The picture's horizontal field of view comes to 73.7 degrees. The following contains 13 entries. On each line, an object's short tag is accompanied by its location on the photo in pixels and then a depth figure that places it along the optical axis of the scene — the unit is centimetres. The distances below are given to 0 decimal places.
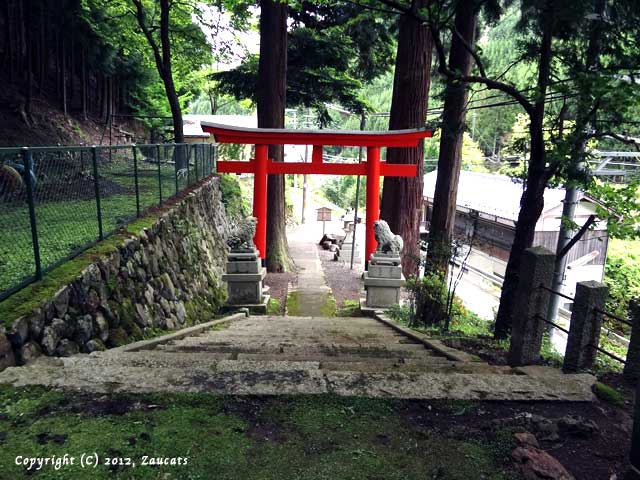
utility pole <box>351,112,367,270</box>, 1628
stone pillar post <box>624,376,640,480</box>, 202
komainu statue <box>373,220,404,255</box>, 842
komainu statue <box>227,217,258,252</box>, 871
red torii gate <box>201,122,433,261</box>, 931
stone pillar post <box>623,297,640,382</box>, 330
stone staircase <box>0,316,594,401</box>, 298
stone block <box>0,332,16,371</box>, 328
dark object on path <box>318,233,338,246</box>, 2406
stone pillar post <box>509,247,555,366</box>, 395
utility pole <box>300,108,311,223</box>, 3391
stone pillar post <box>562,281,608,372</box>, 360
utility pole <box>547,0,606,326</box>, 507
